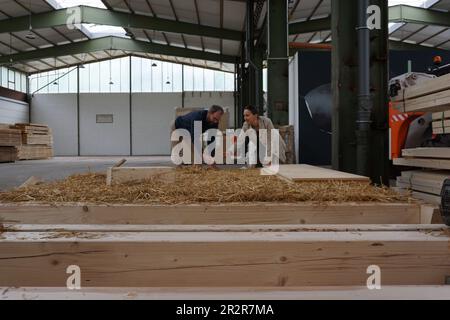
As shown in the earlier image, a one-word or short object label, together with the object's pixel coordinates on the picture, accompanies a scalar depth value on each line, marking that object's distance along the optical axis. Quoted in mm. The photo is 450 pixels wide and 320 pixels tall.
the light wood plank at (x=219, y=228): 1616
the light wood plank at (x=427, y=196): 3030
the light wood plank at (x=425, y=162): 3141
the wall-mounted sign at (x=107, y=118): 26859
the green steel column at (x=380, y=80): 4051
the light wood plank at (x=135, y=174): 3416
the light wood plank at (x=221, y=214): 1957
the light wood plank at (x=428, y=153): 3131
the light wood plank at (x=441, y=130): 3716
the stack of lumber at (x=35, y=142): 16739
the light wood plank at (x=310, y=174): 2780
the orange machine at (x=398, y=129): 5141
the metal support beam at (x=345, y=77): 4148
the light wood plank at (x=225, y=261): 1415
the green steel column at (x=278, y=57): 9195
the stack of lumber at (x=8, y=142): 14654
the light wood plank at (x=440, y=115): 3732
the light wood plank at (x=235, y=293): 1075
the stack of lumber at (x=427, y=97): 2988
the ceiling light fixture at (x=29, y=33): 15943
